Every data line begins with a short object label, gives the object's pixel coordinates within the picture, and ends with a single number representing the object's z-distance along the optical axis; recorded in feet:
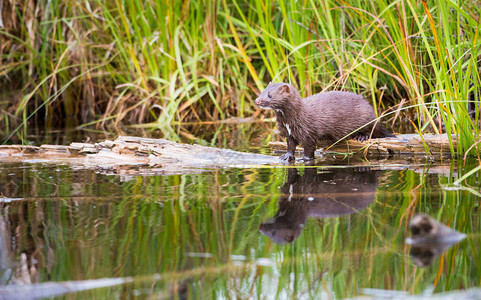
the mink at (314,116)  28.17
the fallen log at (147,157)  25.61
